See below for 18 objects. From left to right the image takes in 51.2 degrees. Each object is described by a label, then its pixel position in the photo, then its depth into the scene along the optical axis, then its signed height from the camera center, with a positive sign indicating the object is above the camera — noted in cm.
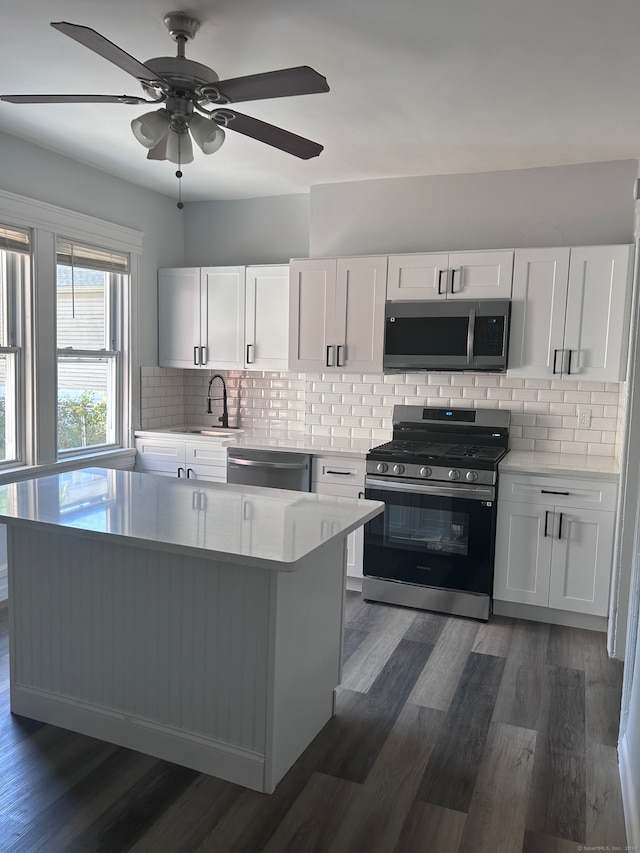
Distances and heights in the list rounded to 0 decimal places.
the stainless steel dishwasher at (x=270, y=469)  436 -69
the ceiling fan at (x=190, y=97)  204 +86
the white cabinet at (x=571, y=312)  381 +35
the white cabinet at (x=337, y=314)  437 +35
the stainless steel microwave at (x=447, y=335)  403 +21
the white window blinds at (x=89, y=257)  430 +69
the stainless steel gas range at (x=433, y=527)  383 -93
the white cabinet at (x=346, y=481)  426 -74
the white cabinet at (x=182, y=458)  472 -71
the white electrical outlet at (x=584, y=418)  419 -28
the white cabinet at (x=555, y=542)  368 -95
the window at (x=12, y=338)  397 +11
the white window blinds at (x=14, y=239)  386 +68
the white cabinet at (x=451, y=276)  405 +58
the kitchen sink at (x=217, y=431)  518 -54
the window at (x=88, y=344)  441 +10
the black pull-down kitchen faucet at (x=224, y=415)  534 -42
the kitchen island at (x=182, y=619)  222 -94
